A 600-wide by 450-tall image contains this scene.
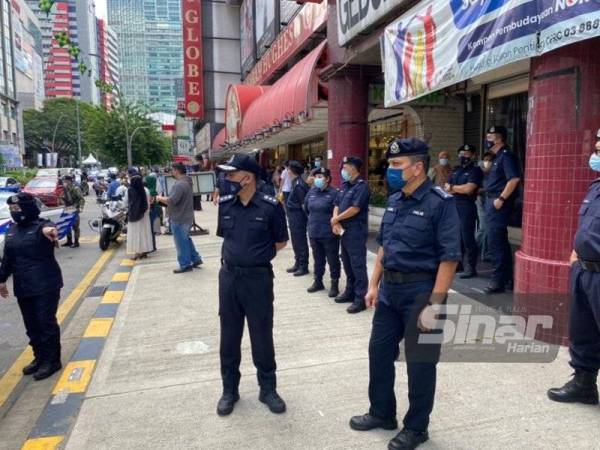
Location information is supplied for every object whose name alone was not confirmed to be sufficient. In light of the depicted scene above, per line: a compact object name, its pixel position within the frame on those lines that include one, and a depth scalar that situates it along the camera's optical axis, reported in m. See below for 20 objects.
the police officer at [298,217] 7.07
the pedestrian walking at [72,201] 10.89
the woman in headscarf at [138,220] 8.41
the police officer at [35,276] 3.97
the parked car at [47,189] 17.34
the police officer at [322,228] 5.89
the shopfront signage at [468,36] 3.67
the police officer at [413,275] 2.59
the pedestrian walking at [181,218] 7.55
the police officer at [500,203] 5.30
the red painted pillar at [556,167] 3.84
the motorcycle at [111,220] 10.21
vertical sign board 32.47
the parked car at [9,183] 11.13
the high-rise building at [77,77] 107.26
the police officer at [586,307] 2.92
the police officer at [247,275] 3.19
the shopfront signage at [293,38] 13.38
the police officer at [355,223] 5.21
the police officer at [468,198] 6.28
